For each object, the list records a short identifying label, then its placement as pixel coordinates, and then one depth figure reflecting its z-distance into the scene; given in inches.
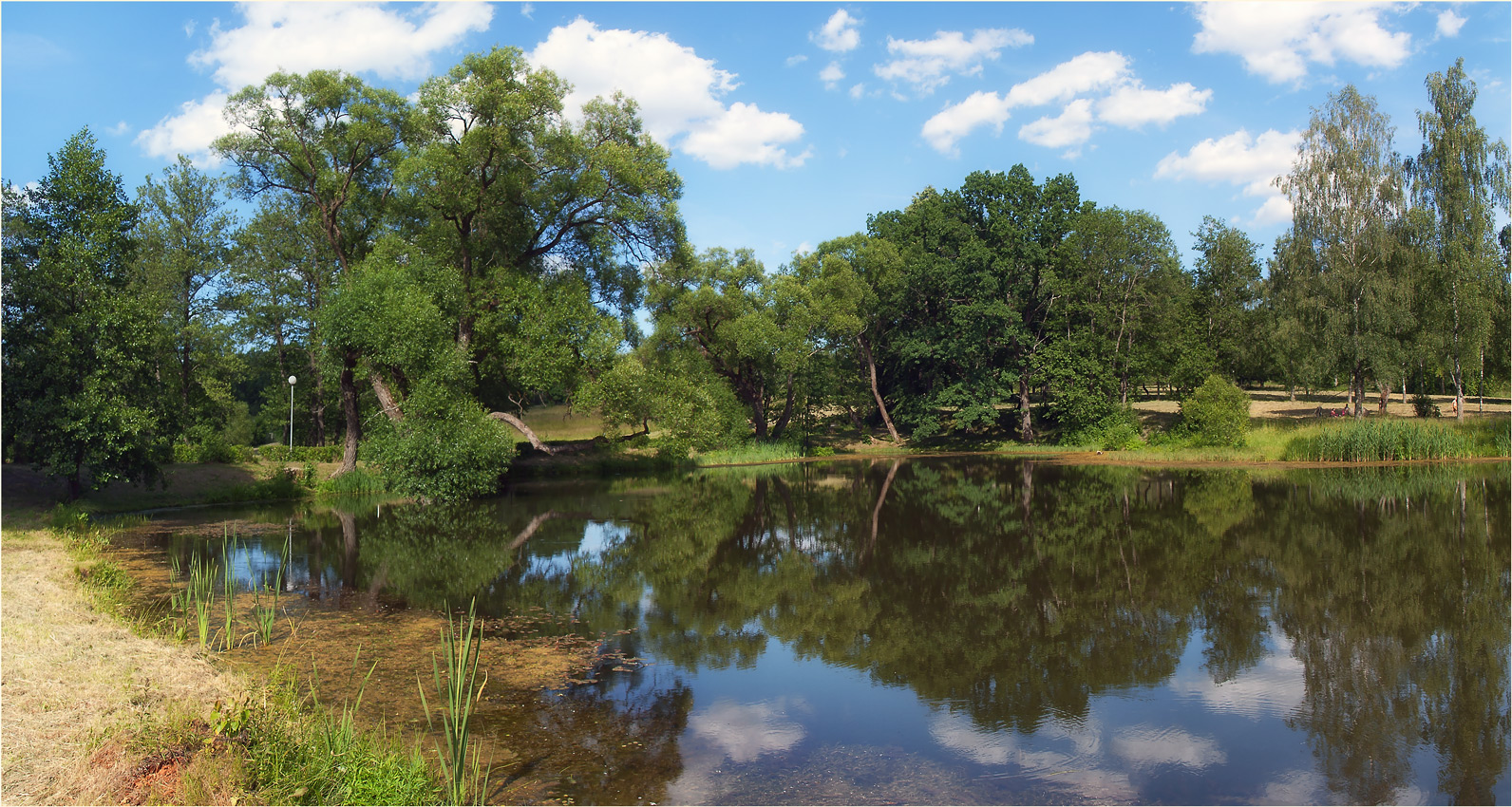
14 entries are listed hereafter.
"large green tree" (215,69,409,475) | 1061.8
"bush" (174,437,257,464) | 1039.6
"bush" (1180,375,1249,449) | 1298.0
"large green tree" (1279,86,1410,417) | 1300.4
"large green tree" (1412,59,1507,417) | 1316.4
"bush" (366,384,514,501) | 905.5
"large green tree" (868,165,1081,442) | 1648.6
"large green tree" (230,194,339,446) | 1449.3
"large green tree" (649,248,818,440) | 1544.0
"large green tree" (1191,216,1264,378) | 1892.2
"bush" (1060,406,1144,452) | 1513.3
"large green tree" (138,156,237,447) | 1398.9
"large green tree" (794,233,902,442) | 1663.4
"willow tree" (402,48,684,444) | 1042.1
